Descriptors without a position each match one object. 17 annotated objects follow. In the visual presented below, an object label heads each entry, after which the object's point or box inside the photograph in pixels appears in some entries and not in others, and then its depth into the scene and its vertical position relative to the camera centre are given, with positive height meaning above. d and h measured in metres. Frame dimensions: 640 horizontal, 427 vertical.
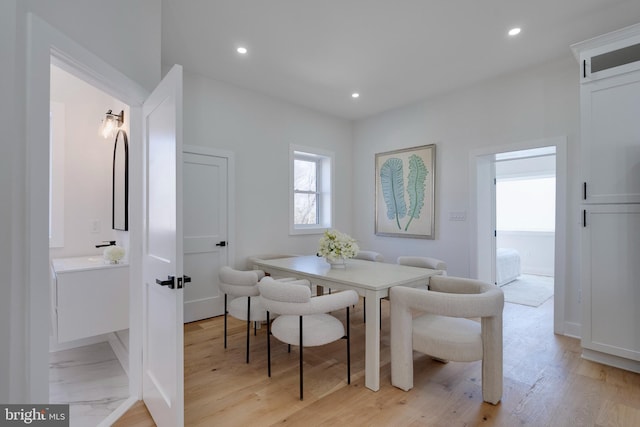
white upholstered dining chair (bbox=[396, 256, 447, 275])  3.08 -0.52
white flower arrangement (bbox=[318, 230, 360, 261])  2.92 -0.31
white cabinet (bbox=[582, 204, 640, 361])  2.39 -0.53
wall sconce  2.55 +0.79
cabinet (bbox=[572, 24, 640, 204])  2.39 +0.81
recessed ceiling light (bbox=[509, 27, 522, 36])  2.71 +1.65
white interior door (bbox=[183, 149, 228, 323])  3.54 -0.17
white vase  2.97 -0.46
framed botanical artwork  4.36 +0.34
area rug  4.34 -1.21
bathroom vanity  2.13 -0.61
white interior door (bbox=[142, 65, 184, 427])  1.53 -0.22
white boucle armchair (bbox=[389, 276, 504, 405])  1.95 -0.80
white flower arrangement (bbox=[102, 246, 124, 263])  2.36 -0.30
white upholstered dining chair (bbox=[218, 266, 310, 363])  2.59 -0.65
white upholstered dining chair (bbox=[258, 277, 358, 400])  2.05 -0.65
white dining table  2.18 -0.52
